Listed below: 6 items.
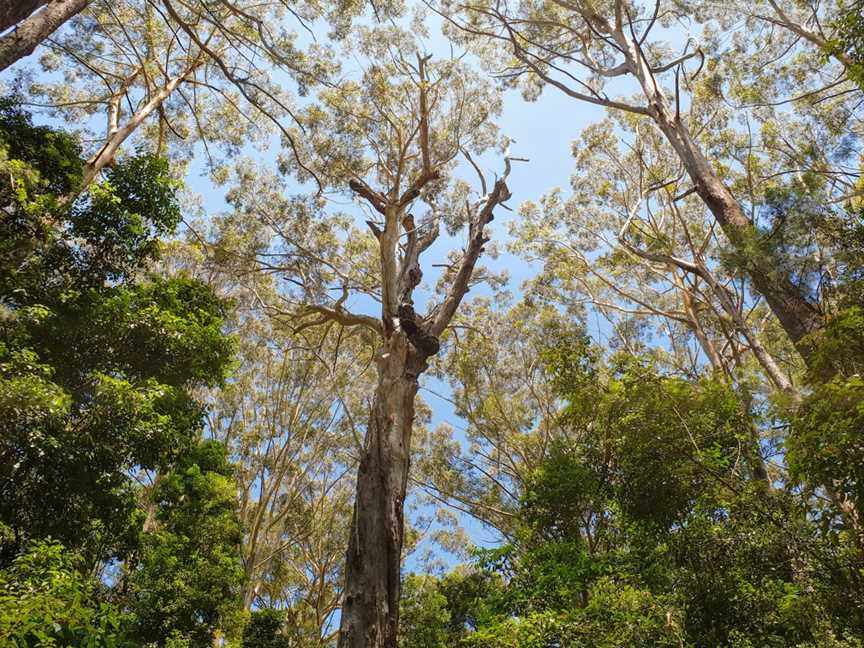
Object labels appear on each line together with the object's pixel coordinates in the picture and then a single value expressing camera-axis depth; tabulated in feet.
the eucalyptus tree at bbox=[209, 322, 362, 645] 47.37
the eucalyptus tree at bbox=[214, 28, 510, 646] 18.90
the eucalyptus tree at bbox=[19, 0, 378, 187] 33.37
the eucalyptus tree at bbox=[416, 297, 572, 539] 48.57
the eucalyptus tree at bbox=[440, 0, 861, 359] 27.53
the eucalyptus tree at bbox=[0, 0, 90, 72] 15.43
